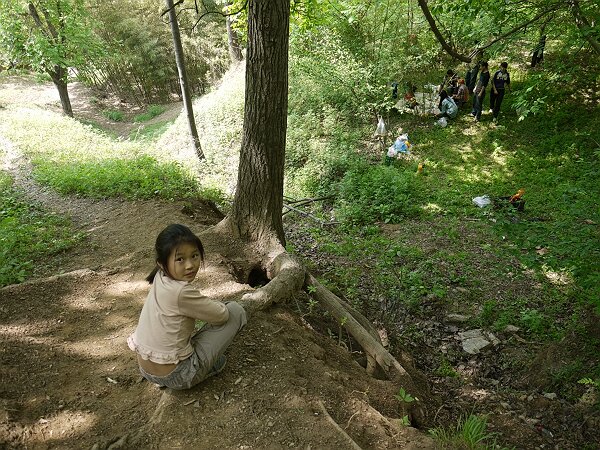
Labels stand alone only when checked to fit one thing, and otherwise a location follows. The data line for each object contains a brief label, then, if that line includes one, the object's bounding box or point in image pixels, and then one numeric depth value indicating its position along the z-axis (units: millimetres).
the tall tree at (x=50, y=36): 15305
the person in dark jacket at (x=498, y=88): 11656
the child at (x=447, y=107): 12875
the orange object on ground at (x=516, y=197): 8504
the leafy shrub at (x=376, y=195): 9273
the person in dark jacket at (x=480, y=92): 11891
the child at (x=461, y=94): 13016
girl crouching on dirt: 2539
